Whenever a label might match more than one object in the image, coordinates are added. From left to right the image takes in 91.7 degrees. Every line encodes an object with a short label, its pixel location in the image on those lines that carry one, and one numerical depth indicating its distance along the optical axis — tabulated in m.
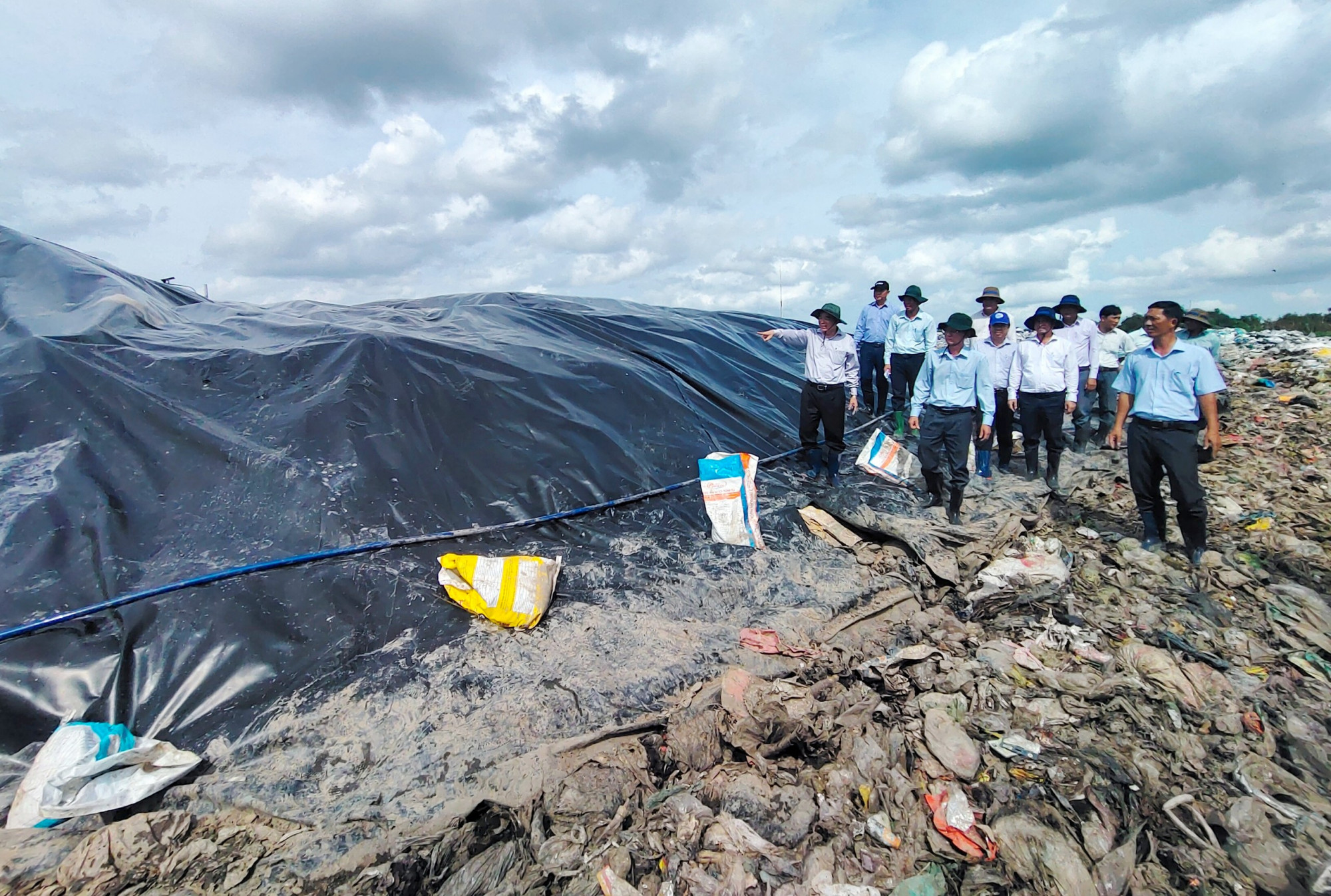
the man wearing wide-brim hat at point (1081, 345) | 6.56
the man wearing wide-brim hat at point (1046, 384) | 6.04
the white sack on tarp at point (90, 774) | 2.52
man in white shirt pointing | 5.52
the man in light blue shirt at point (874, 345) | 7.34
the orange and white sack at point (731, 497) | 4.86
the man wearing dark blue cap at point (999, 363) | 6.14
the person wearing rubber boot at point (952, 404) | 5.25
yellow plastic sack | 3.68
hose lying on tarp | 3.12
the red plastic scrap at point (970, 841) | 2.43
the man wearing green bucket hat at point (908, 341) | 6.66
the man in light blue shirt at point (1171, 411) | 4.37
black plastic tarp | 3.17
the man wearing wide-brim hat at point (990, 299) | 6.27
